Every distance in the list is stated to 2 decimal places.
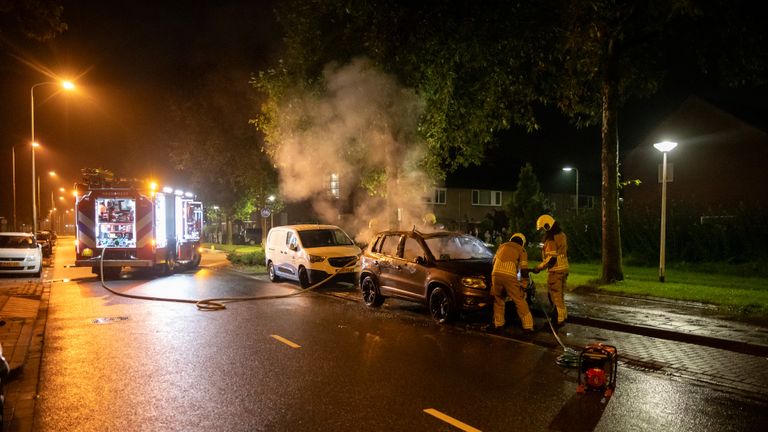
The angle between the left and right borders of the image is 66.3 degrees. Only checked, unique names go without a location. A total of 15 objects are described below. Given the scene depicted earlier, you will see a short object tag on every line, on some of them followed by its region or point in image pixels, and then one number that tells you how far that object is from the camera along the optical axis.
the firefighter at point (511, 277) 9.11
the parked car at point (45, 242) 30.91
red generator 6.08
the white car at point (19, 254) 19.27
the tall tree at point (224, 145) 27.92
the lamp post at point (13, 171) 34.38
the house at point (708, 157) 31.92
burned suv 9.95
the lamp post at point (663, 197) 14.10
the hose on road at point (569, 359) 7.11
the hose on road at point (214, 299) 12.42
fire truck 18.30
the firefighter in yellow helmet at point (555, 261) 9.50
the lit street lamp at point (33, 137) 23.56
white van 15.77
